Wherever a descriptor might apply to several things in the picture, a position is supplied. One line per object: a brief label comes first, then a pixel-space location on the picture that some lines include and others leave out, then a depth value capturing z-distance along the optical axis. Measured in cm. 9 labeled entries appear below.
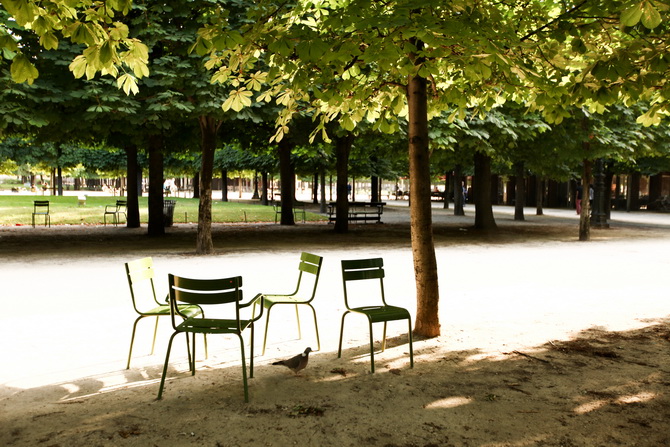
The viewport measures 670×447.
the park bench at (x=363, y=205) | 2441
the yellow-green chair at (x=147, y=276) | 547
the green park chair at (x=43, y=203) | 2242
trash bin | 2312
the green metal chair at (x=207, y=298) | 471
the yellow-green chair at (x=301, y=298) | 607
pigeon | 529
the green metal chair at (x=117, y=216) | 2490
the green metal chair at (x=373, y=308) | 554
